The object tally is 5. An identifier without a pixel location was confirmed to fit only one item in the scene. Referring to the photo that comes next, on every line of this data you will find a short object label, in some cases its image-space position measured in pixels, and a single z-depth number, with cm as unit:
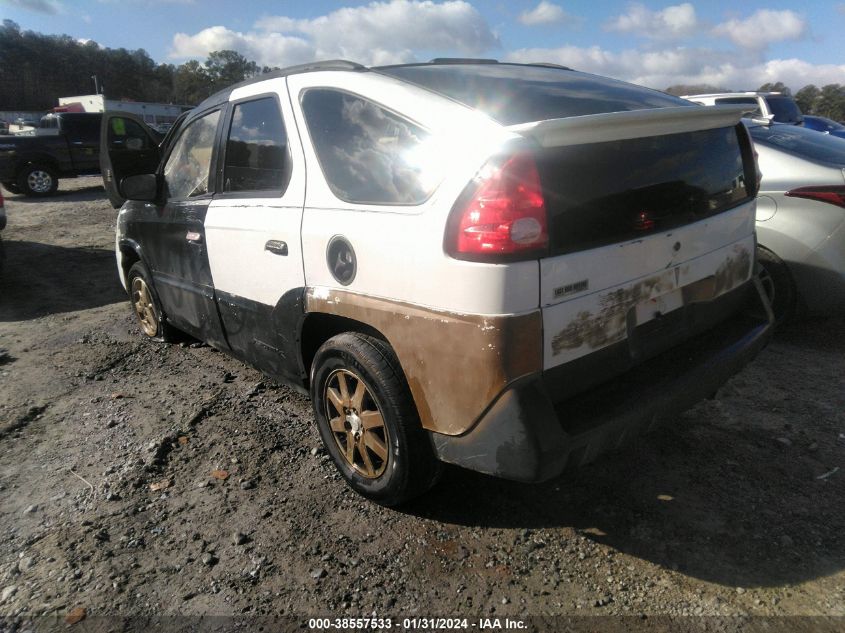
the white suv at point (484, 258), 198
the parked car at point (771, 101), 1170
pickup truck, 1364
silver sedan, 384
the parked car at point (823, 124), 1518
